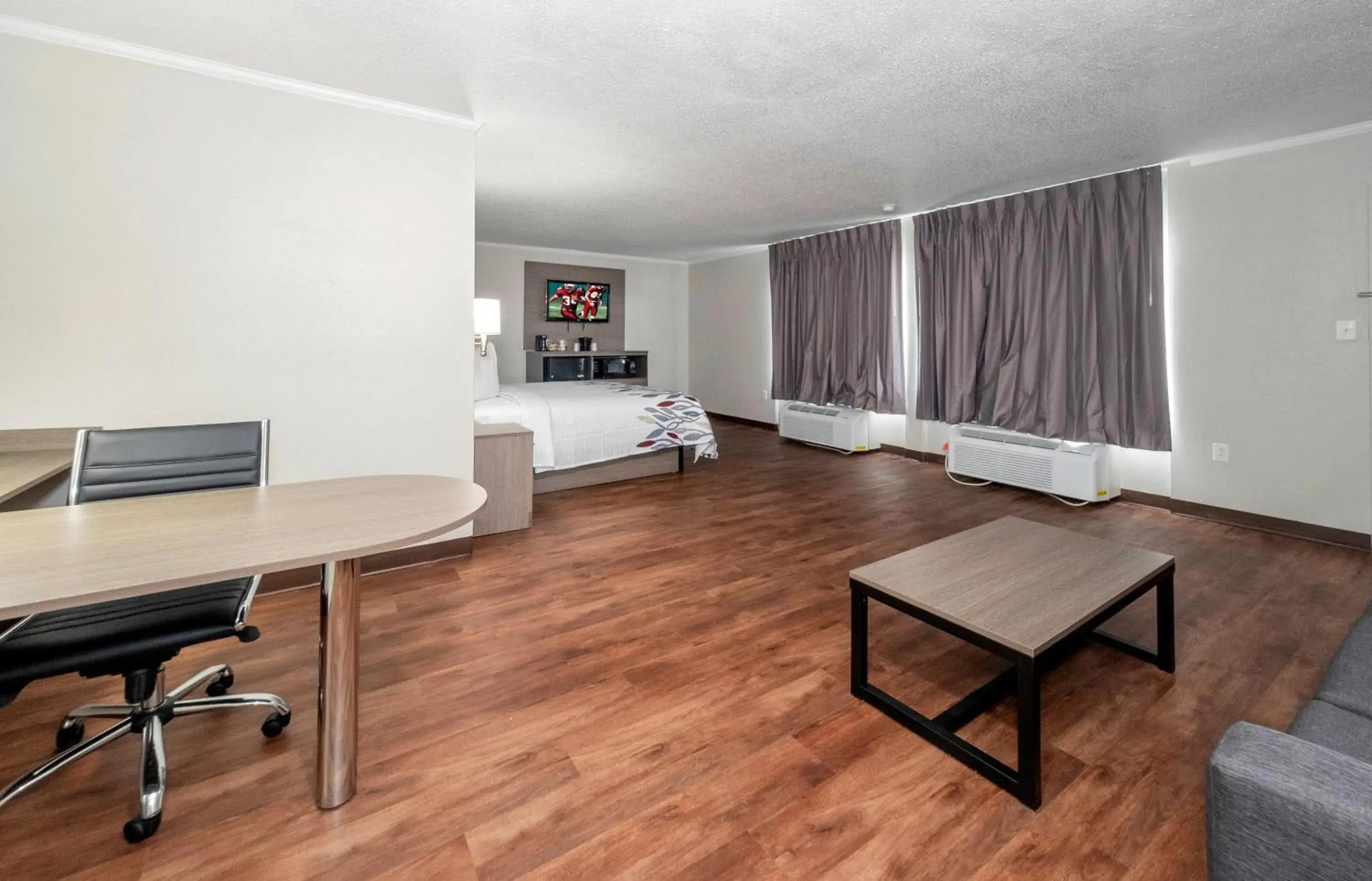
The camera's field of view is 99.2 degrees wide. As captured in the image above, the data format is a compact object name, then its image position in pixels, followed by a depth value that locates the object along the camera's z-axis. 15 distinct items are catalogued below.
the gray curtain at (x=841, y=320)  5.84
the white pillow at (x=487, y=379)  5.26
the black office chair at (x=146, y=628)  1.34
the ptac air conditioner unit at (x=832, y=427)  6.11
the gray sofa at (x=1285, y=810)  0.67
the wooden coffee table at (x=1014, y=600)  1.50
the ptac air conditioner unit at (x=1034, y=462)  4.23
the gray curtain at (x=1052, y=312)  3.99
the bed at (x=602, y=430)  4.42
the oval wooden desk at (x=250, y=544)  1.08
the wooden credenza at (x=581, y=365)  7.53
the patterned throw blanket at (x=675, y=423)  5.00
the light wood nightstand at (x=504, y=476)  3.55
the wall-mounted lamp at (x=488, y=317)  4.55
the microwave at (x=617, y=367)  8.04
